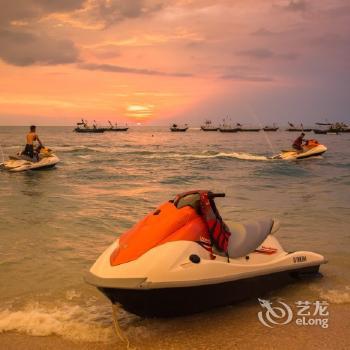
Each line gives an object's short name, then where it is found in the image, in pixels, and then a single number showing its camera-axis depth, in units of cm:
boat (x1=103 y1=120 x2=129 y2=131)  14495
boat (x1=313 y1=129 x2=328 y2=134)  10458
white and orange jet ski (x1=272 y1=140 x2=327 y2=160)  3070
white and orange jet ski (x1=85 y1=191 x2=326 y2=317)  424
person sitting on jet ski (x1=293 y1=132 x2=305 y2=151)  3112
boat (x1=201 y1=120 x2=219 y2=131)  15050
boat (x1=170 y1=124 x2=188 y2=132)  14250
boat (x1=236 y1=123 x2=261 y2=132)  13701
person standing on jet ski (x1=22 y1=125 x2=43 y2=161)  2146
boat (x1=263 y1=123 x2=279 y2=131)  14488
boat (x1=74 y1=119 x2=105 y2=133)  11446
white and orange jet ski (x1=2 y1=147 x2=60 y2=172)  2245
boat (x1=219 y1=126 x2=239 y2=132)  13350
